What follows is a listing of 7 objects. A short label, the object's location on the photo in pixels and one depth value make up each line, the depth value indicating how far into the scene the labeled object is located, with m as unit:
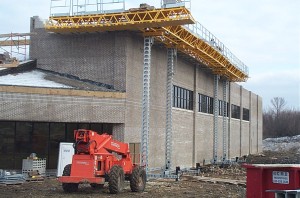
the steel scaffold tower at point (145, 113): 25.34
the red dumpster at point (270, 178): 9.53
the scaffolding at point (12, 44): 28.61
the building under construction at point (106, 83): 24.09
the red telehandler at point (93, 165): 16.55
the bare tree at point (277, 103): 176.44
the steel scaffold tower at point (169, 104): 28.78
